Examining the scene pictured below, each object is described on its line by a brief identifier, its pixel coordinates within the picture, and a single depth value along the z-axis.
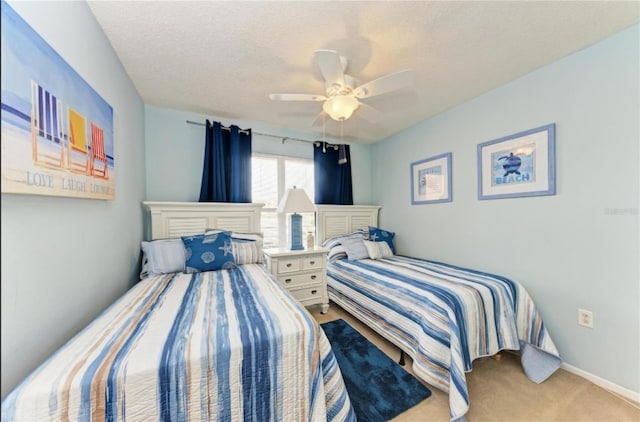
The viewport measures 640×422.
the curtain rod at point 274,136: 2.53
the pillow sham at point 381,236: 3.01
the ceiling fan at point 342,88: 1.35
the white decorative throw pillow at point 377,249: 2.76
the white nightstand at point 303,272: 2.42
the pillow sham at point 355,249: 2.71
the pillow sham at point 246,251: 2.15
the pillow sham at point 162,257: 1.85
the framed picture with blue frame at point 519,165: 1.76
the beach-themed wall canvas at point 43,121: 0.71
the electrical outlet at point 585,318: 1.57
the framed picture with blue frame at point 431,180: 2.52
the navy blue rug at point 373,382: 1.33
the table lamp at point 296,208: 2.55
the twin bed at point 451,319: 1.39
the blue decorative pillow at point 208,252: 1.91
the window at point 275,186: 2.89
